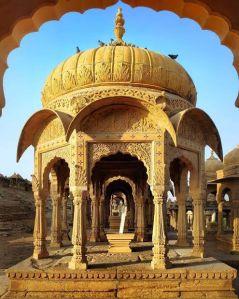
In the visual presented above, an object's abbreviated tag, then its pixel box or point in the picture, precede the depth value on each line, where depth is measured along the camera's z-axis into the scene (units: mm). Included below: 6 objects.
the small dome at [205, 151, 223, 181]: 18033
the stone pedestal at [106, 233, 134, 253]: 7375
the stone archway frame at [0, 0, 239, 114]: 2100
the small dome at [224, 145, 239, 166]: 13921
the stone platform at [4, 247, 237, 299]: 5460
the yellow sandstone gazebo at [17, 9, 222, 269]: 6043
